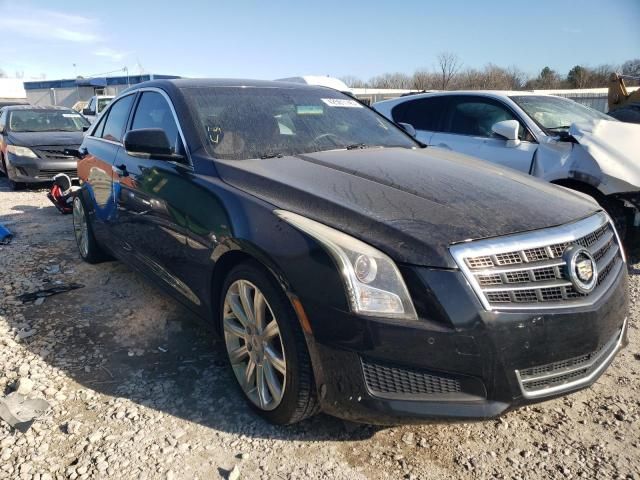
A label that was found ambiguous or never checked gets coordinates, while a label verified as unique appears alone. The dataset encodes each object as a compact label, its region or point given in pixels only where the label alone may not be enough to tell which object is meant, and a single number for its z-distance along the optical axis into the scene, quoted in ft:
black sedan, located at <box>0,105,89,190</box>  29.43
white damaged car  14.78
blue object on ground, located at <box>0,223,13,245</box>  18.51
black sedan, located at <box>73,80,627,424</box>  6.43
